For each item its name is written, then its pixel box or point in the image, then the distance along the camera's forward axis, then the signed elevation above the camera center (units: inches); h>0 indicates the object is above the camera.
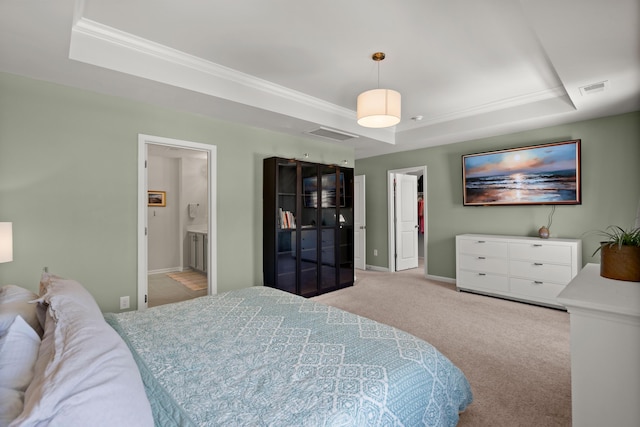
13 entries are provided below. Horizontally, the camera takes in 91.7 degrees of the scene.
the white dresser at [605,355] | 43.4 -20.4
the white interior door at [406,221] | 243.9 -4.2
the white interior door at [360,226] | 257.8 -8.4
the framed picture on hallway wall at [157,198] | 240.7 +14.6
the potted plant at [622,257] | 51.1 -7.1
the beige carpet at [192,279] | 197.5 -44.0
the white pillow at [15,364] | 31.6 -18.7
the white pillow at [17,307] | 48.7 -15.9
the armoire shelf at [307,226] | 159.8 -5.8
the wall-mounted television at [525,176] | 157.4 +22.0
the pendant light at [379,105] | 109.2 +39.3
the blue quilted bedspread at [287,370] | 42.8 -25.9
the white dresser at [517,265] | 149.0 -25.9
